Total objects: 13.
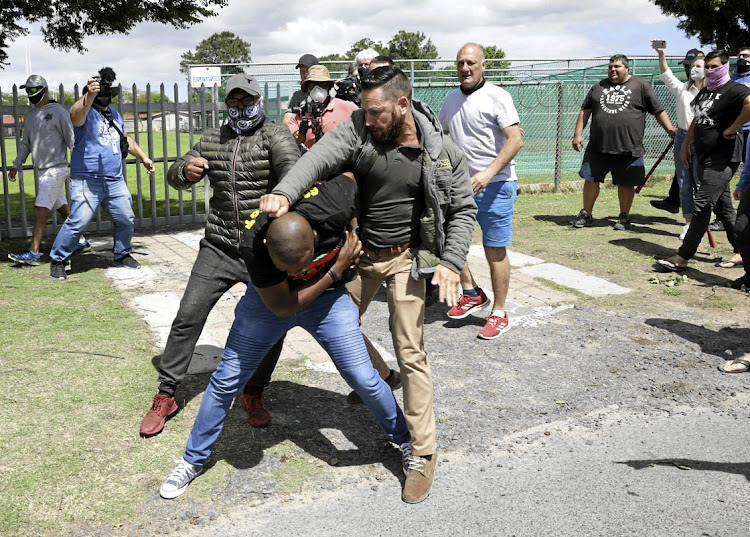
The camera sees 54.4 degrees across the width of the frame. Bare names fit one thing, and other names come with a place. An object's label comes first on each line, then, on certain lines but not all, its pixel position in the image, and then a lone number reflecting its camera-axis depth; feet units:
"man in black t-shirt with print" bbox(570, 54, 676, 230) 31.45
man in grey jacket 10.99
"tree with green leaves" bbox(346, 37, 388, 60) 209.11
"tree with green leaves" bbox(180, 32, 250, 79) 258.78
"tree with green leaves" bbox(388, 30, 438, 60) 231.73
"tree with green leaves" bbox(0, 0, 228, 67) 28.62
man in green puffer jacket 13.28
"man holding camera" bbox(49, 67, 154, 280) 24.02
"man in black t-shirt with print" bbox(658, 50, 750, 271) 23.81
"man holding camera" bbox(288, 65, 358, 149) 17.34
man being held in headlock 10.22
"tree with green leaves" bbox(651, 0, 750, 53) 88.11
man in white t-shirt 17.95
